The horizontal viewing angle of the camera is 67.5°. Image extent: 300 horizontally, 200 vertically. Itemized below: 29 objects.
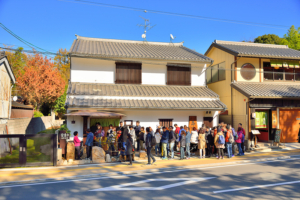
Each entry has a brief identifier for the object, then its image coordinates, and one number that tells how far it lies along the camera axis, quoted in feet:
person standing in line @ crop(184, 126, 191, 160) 42.31
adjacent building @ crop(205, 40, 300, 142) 55.83
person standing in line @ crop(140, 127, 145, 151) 47.91
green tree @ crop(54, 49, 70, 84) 153.48
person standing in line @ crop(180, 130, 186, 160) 42.03
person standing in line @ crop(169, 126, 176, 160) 41.93
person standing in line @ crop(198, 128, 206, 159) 42.65
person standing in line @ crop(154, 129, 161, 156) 45.68
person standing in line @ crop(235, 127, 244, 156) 44.26
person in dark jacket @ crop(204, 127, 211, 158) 44.55
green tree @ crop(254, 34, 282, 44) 138.82
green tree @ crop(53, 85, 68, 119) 122.01
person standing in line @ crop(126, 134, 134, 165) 37.11
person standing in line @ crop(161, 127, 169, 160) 41.57
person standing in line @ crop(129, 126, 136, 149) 44.84
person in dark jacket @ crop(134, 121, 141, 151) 49.65
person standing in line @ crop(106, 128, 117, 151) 43.00
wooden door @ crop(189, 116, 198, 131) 57.40
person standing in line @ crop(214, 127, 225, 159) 41.57
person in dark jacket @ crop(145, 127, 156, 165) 37.42
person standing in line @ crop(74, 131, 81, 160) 40.27
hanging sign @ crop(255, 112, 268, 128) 57.11
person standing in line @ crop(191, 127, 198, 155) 44.45
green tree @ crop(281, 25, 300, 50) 98.27
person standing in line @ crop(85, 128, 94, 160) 40.55
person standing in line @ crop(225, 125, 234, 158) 42.39
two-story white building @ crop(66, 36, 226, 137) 50.75
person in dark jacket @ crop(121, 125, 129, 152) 41.16
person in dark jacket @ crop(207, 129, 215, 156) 44.19
